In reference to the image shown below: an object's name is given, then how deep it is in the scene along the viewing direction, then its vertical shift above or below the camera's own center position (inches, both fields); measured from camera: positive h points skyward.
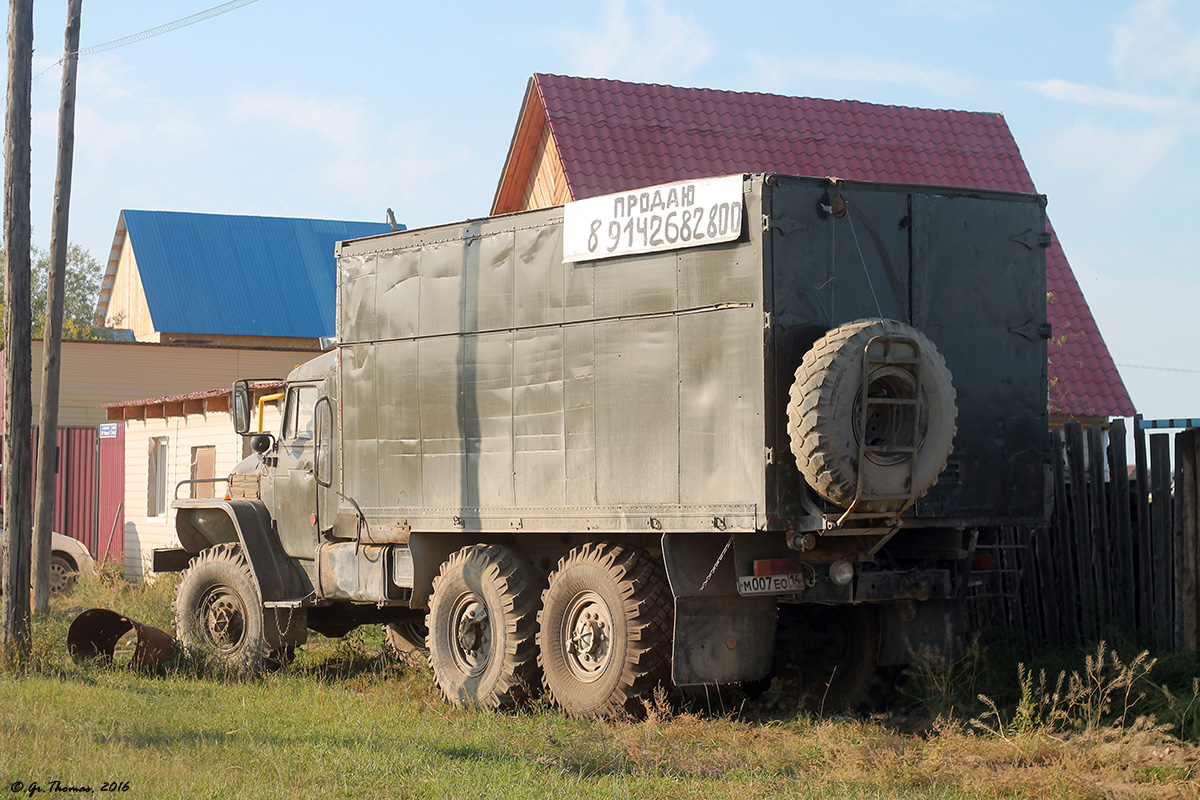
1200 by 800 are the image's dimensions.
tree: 2603.3 +376.8
